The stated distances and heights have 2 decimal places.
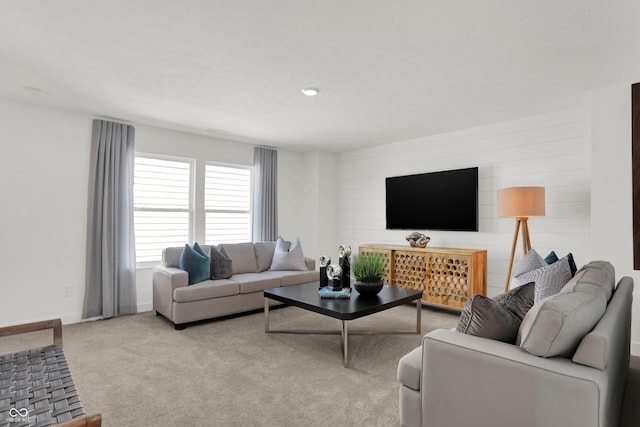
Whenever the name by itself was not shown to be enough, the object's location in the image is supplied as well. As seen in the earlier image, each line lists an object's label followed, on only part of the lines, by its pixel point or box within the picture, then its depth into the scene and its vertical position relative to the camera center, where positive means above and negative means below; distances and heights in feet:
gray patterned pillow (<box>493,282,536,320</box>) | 6.10 -1.30
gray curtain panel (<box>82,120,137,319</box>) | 13.99 -0.24
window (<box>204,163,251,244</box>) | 17.76 +0.86
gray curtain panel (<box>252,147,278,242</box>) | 19.10 +1.41
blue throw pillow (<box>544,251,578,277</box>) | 8.24 -0.91
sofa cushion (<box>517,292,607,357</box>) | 4.71 -1.35
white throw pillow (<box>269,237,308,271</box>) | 16.67 -1.67
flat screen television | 15.53 +1.01
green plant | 11.41 -1.46
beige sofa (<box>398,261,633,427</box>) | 4.39 -2.11
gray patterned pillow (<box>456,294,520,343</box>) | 5.58 -1.52
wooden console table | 14.34 -2.05
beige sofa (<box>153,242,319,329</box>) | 12.92 -2.51
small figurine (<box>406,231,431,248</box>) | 16.29 -0.77
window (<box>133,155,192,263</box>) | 15.57 +0.71
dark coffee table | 9.64 -2.34
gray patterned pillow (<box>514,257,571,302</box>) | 7.37 -1.12
